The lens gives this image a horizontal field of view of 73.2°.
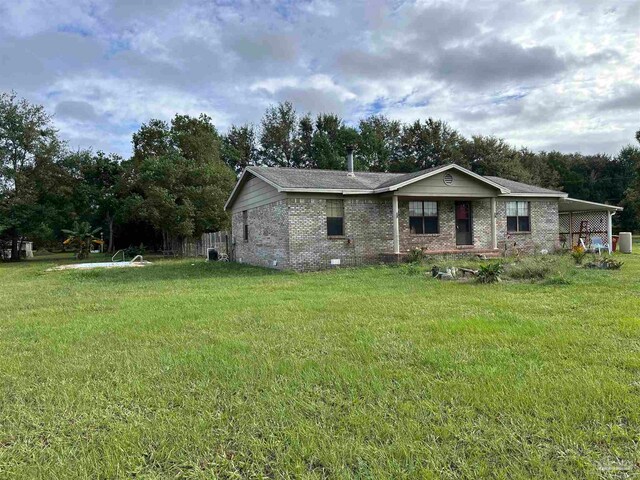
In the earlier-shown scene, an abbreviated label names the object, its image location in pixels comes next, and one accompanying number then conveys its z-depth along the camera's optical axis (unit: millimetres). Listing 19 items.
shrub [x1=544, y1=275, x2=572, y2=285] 9178
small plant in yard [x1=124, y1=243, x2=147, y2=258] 30056
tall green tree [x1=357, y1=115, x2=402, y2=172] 43062
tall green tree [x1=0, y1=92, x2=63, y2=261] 27531
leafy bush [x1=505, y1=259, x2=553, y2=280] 10109
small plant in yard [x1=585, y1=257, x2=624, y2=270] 11719
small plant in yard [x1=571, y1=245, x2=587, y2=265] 12961
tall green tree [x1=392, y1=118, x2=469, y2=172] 43094
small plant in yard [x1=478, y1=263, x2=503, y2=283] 9758
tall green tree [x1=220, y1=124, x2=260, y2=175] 43812
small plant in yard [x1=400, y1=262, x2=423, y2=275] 12339
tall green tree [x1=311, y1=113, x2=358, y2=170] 41031
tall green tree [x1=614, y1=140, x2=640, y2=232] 33406
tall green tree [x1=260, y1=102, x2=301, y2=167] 43750
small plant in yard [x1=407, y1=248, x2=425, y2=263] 15055
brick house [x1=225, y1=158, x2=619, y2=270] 14707
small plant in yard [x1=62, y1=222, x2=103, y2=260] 27469
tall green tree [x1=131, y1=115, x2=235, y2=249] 26141
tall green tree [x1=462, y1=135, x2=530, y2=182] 41000
